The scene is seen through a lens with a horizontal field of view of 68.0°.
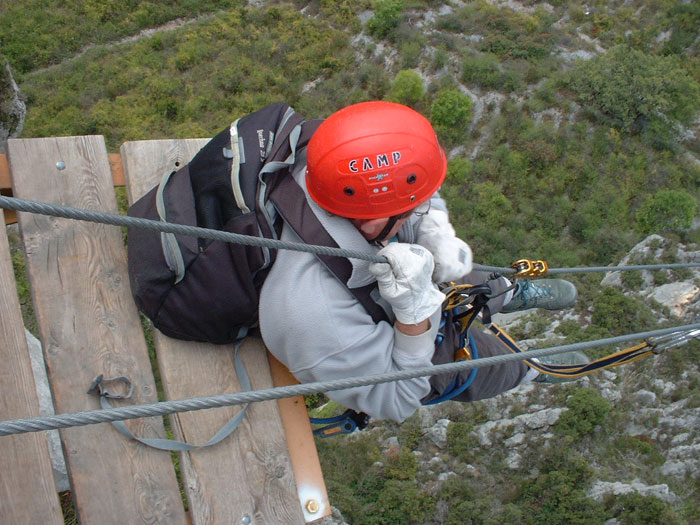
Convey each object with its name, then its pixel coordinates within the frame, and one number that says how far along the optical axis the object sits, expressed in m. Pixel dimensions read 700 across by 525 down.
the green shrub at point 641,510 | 4.39
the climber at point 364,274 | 2.29
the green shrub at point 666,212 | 12.07
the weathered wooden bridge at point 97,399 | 2.37
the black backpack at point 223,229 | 2.36
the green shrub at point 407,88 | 15.57
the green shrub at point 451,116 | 14.75
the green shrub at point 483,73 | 15.61
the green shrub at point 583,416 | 5.51
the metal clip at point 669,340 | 3.25
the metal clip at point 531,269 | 3.07
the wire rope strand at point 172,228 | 1.55
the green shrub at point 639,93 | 14.54
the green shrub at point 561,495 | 4.72
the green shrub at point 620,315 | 7.20
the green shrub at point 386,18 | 18.16
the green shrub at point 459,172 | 13.59
